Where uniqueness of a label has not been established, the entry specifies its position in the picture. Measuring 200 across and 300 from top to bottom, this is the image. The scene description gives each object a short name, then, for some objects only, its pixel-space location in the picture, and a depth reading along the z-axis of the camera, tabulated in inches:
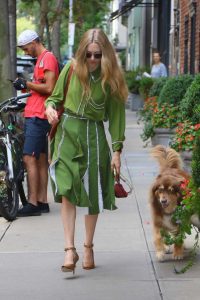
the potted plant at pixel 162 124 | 551.2
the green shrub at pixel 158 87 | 675.1
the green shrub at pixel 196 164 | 245.6
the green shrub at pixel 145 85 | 941.8
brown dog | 272.7
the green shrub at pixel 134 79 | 1070.5
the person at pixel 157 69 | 947.3
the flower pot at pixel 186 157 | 394.5
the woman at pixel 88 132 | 256.5
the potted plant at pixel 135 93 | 1065.8
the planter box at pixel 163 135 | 553.6
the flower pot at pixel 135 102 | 1092.6
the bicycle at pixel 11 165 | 353.4
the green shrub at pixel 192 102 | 412.8
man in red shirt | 349.7
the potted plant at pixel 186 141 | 398.3
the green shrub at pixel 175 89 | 564.7
